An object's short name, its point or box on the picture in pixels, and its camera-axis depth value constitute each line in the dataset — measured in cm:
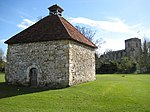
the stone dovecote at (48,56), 1148
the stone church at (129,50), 4934
